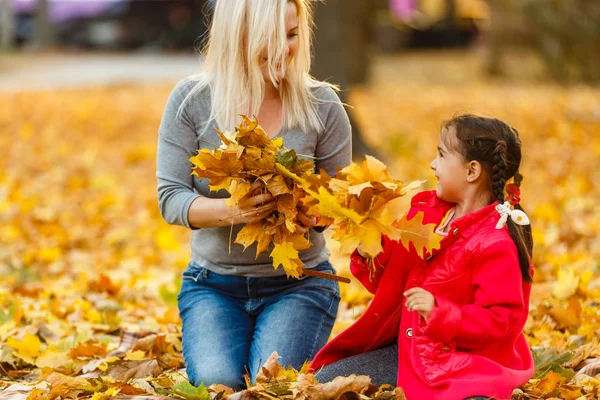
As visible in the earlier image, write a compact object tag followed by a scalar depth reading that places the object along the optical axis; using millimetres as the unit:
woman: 5347
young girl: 4352
